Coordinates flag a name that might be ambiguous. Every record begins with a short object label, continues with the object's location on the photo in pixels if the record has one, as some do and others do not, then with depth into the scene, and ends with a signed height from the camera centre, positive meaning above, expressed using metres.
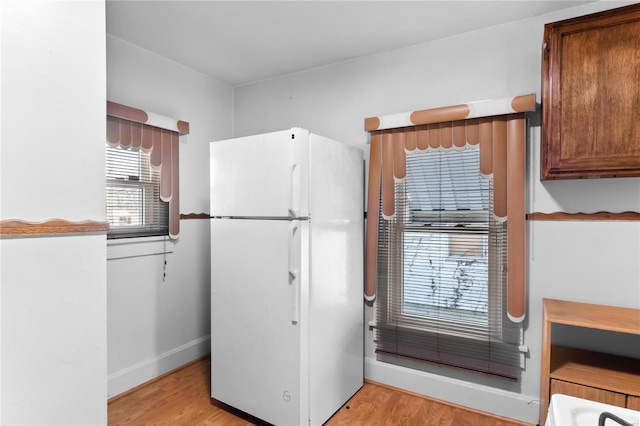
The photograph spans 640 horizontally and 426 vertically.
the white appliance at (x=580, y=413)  0.79 -0.46
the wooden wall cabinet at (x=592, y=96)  1.71 +0.58
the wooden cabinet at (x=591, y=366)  1.67 -0.82
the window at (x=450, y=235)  2.22 -0.16
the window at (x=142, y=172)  2.51 +0.30
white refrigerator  2.04 -0.40
